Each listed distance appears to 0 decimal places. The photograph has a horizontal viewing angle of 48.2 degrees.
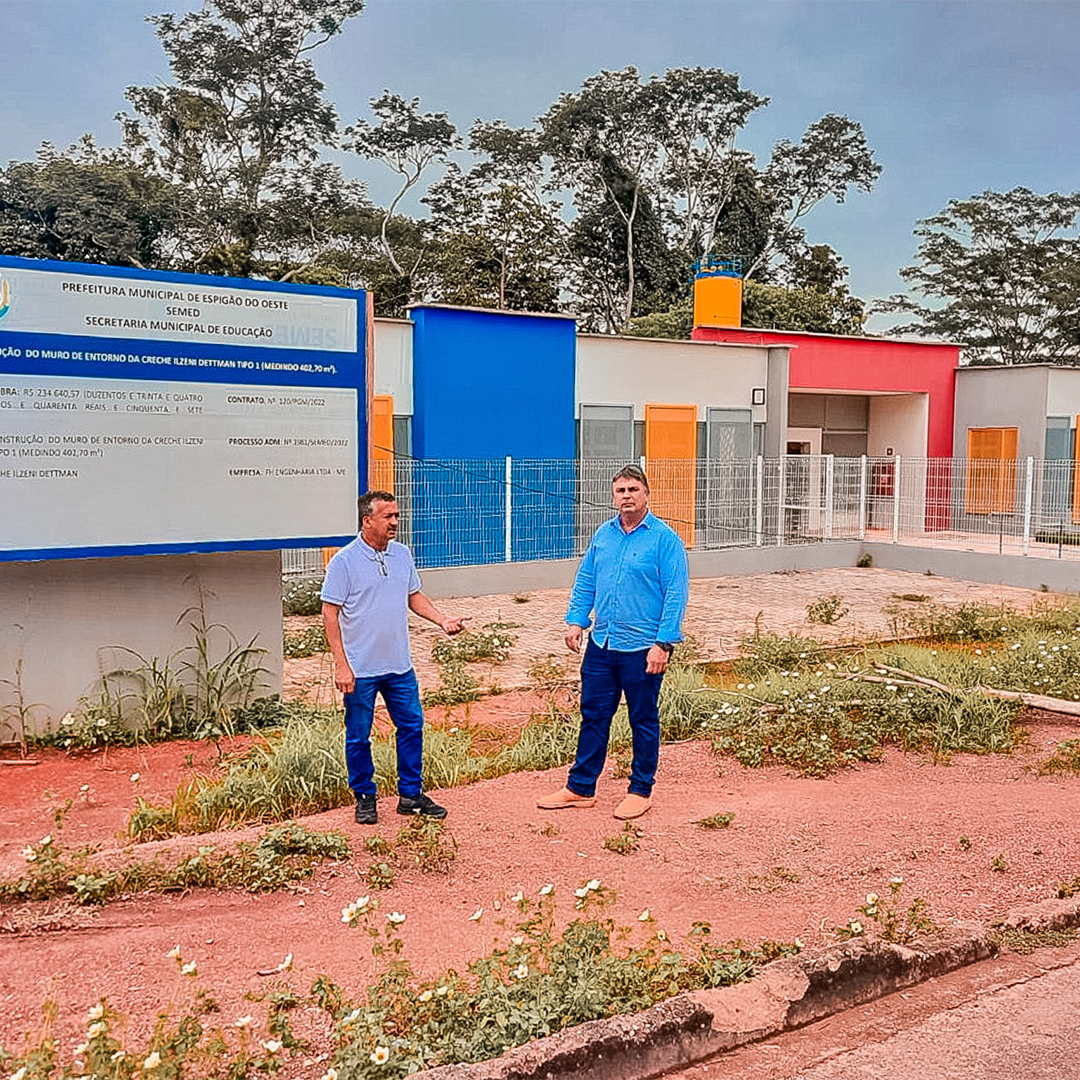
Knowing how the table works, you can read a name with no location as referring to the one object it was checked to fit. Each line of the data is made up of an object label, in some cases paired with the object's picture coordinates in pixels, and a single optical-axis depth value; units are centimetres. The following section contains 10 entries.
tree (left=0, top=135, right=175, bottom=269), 2930
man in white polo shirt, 605
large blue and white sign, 776
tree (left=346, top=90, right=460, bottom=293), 3841
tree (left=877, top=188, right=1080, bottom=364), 4222
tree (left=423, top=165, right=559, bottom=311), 3158
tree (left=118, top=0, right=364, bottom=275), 3484
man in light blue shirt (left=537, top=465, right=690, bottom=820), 622
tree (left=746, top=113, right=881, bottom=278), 4416
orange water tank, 2675
